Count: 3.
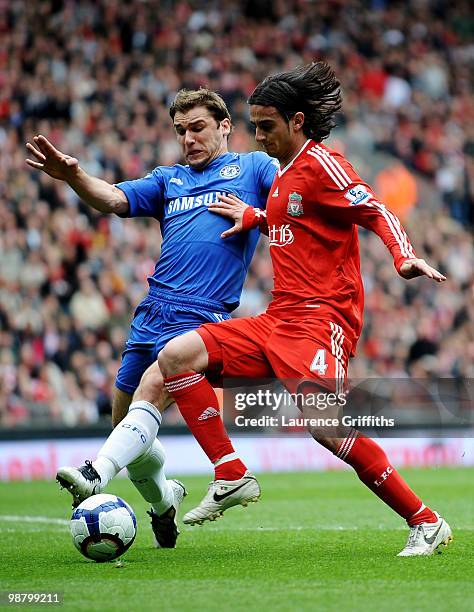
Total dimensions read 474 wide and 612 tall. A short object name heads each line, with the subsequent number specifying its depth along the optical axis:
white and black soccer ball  12.59
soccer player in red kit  12.52
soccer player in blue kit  14.30
